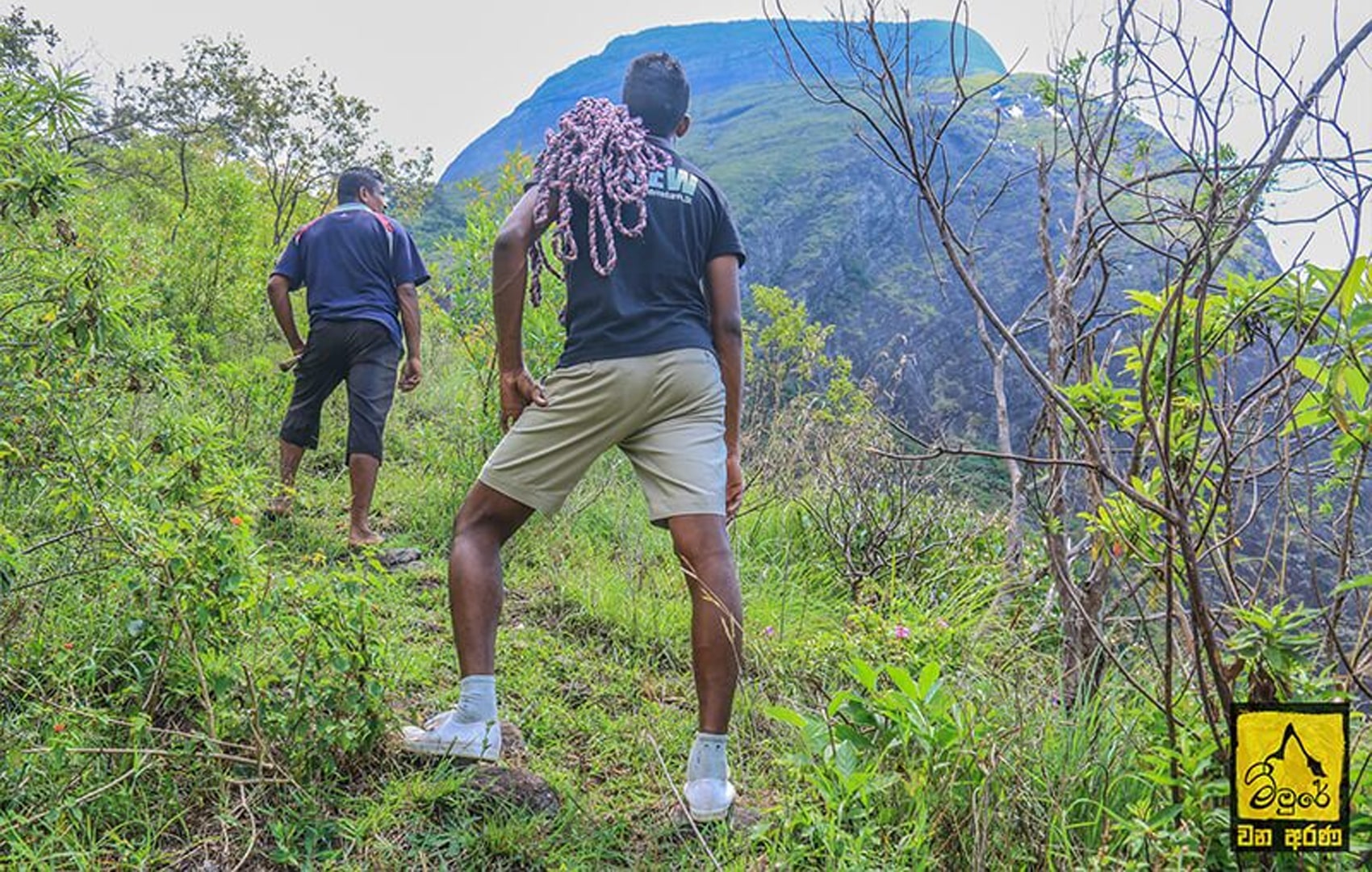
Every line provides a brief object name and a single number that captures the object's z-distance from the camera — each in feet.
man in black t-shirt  7.72
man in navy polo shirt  14.69
